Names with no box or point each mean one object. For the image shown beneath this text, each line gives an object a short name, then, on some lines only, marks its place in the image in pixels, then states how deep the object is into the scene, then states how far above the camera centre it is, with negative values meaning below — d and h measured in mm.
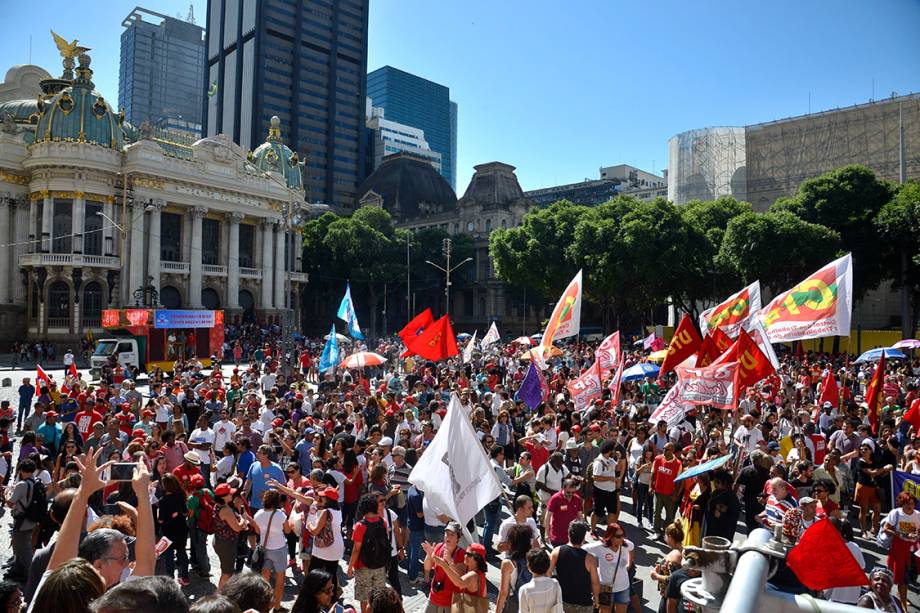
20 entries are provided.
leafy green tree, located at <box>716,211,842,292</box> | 39531 +5093
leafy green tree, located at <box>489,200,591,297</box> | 49750 +6144
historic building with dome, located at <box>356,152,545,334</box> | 70688 +11545
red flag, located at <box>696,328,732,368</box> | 14232 -415
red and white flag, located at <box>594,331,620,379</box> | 16094 -548
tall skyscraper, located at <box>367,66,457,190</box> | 180250 +61992
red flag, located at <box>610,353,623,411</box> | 15448 -1150
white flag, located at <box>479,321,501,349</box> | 28859 -295
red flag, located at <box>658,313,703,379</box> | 16031 -332
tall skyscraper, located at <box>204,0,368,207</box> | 99375 +37710
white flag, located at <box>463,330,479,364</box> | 27123 -963
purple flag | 15773 -1392
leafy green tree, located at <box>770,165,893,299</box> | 41406 +7499
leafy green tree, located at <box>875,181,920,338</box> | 39125 +5819
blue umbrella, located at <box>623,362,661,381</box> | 19250 -1127
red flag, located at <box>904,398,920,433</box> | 12773 -1540
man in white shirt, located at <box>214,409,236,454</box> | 12578 -1948
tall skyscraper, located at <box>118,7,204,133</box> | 145875 +55876
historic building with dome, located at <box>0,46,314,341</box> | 46188 +8228
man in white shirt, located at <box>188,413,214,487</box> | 11562 -1988
